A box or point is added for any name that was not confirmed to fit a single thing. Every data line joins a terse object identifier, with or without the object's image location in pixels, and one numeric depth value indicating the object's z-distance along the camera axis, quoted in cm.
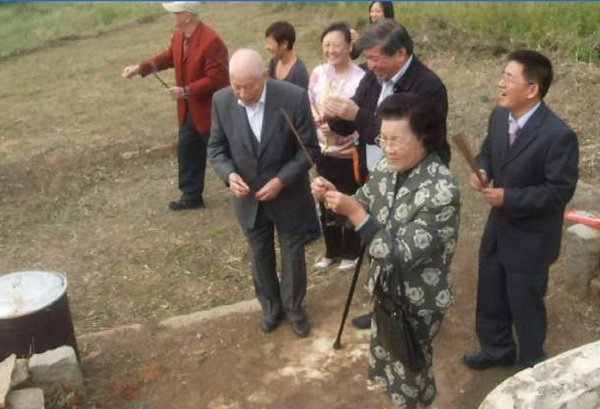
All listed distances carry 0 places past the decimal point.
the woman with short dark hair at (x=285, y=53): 528
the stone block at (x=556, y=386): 236
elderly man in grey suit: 390
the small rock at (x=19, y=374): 347
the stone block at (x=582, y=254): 434
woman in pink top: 468
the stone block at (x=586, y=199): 533
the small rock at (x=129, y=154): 797
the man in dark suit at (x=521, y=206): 317
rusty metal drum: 362
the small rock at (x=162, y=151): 802
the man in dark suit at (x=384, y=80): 356
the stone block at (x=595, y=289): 438
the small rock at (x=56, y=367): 356
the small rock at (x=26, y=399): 333
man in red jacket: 593
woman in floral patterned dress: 280
